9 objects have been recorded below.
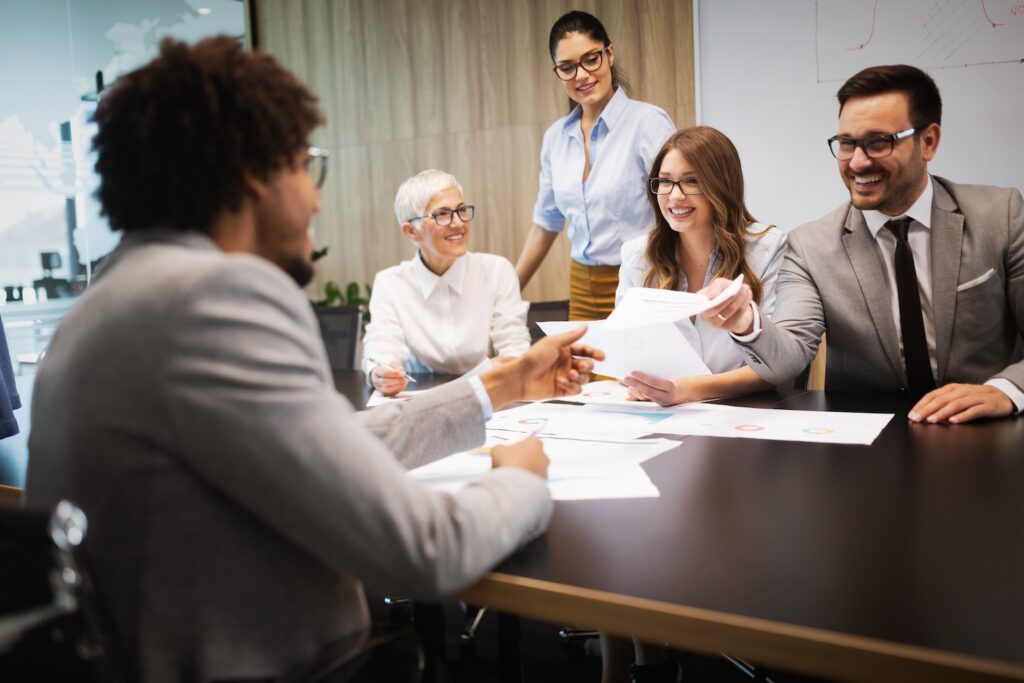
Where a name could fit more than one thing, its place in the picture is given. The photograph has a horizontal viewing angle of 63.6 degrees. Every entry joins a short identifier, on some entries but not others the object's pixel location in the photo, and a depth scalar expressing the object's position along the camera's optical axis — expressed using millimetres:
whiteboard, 3494
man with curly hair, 796
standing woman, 3418
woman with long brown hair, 2459
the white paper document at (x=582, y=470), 1290
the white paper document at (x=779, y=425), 1610
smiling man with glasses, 2105
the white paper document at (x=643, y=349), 1810
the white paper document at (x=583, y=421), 1716
